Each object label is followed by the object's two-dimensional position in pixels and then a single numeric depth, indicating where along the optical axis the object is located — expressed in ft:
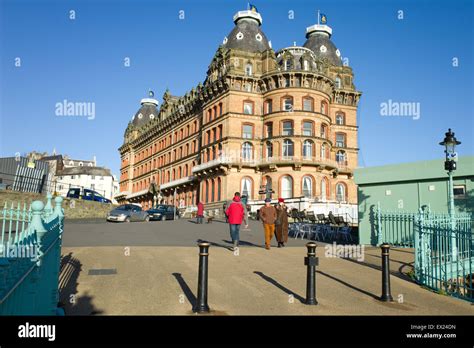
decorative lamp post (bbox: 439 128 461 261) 40.32
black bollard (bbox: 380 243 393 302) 24.53
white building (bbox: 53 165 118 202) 361.51
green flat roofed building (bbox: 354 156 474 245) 46.79
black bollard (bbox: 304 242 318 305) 22.95
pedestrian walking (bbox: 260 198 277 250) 45.85
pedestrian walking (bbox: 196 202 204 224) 92.94
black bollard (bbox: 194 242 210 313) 20.69
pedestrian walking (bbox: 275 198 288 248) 48.98
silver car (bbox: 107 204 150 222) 95.96
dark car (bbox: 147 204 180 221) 111.55
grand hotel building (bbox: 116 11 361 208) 136.77
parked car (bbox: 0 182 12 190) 116.15
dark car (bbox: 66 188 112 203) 151.43
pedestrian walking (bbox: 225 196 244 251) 43.47
